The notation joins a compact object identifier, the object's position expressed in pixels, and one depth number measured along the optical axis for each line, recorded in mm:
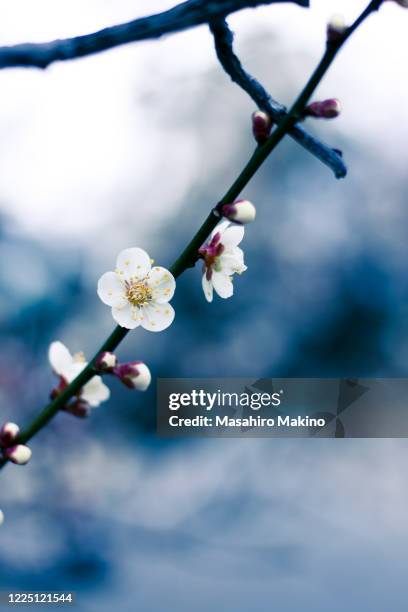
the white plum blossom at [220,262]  550
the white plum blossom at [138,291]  556
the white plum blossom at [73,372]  537
